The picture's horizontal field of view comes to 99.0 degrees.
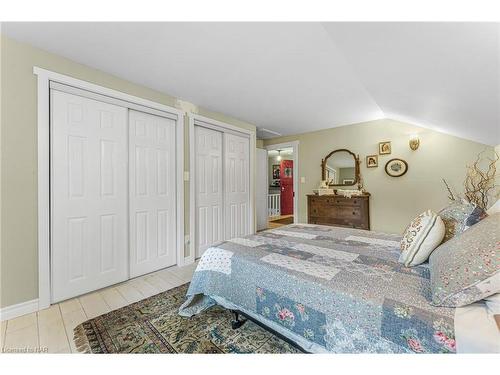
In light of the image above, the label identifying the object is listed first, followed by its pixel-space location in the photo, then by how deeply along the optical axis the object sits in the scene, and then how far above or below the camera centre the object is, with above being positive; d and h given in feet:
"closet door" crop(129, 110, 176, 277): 8.04 -0.11
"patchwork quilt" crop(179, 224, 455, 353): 2.77 -1.69
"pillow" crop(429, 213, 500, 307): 2.55 -1.06
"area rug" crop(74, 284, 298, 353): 4.46 -3.31
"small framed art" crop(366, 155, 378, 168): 12.00 +1.54
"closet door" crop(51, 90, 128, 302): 6.32 -0.14
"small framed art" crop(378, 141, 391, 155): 11.52 +2.20
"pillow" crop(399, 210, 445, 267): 4.03 -1.00
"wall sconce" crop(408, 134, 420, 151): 10.71 +2.32
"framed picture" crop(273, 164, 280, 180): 25.59 +2.13
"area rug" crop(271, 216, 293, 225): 19.52 -3.02
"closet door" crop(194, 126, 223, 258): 10.37 +0.06
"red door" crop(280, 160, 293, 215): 24.17 +0.19
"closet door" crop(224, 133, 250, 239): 11.81 +0.28
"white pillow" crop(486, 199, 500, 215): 4.47 -0.47
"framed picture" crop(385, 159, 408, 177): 11.15 +1.09
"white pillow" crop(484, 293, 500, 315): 2.52 -1.40
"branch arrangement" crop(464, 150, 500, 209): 8.52 +0.29
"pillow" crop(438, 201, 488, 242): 4.18 -0.61
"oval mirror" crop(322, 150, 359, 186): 12.77 +1.24
